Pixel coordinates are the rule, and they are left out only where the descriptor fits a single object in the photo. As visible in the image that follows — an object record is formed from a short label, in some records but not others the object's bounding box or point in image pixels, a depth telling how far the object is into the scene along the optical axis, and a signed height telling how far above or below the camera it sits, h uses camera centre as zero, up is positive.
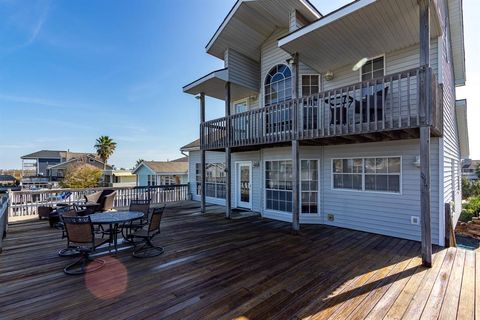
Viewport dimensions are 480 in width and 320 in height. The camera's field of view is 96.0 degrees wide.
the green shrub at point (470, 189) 16.75 -2.19
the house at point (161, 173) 21.88 -0.83
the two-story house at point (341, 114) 4.67 +1.37
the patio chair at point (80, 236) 3.83 -1.26
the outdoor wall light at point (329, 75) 7.14 +2.89
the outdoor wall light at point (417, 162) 5.40 -0.01
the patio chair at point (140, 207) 6.05 -1.19
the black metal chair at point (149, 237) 4.59 -1.57
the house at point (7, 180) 32.55 -2.22
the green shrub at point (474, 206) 10.73 -2.38
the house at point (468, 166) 42.38 -1.03
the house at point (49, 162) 34.44 +0.60
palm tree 33.84 +3.02
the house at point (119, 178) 32.19 -2.02
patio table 4.39 -1.15
